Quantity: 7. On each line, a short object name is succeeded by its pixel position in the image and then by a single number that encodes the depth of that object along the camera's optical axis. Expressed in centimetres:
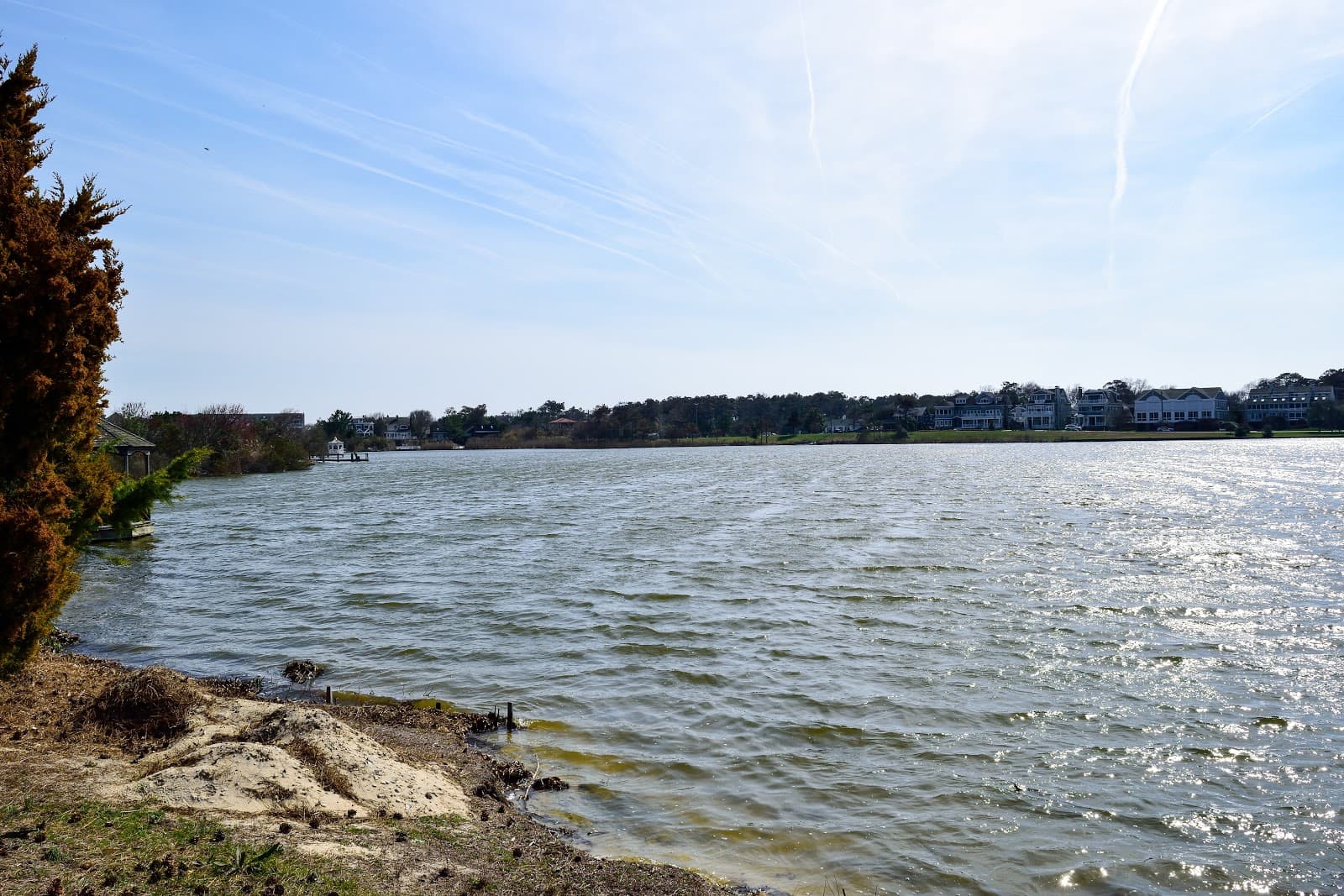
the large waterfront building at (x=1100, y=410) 17238
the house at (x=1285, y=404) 15788
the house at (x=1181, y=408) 15600
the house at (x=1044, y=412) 18025
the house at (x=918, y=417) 18788
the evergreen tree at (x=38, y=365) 855
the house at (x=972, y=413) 18462
